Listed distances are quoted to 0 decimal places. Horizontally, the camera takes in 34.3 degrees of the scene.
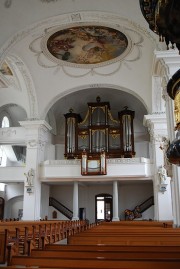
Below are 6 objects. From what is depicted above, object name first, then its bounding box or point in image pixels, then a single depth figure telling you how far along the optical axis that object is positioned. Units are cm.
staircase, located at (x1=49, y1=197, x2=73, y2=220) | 1889
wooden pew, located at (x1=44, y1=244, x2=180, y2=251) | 340
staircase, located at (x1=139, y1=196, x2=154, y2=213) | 1841
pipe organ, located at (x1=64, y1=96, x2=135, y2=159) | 1723
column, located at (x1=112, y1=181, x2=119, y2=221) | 1603
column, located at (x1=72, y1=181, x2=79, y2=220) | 1620
